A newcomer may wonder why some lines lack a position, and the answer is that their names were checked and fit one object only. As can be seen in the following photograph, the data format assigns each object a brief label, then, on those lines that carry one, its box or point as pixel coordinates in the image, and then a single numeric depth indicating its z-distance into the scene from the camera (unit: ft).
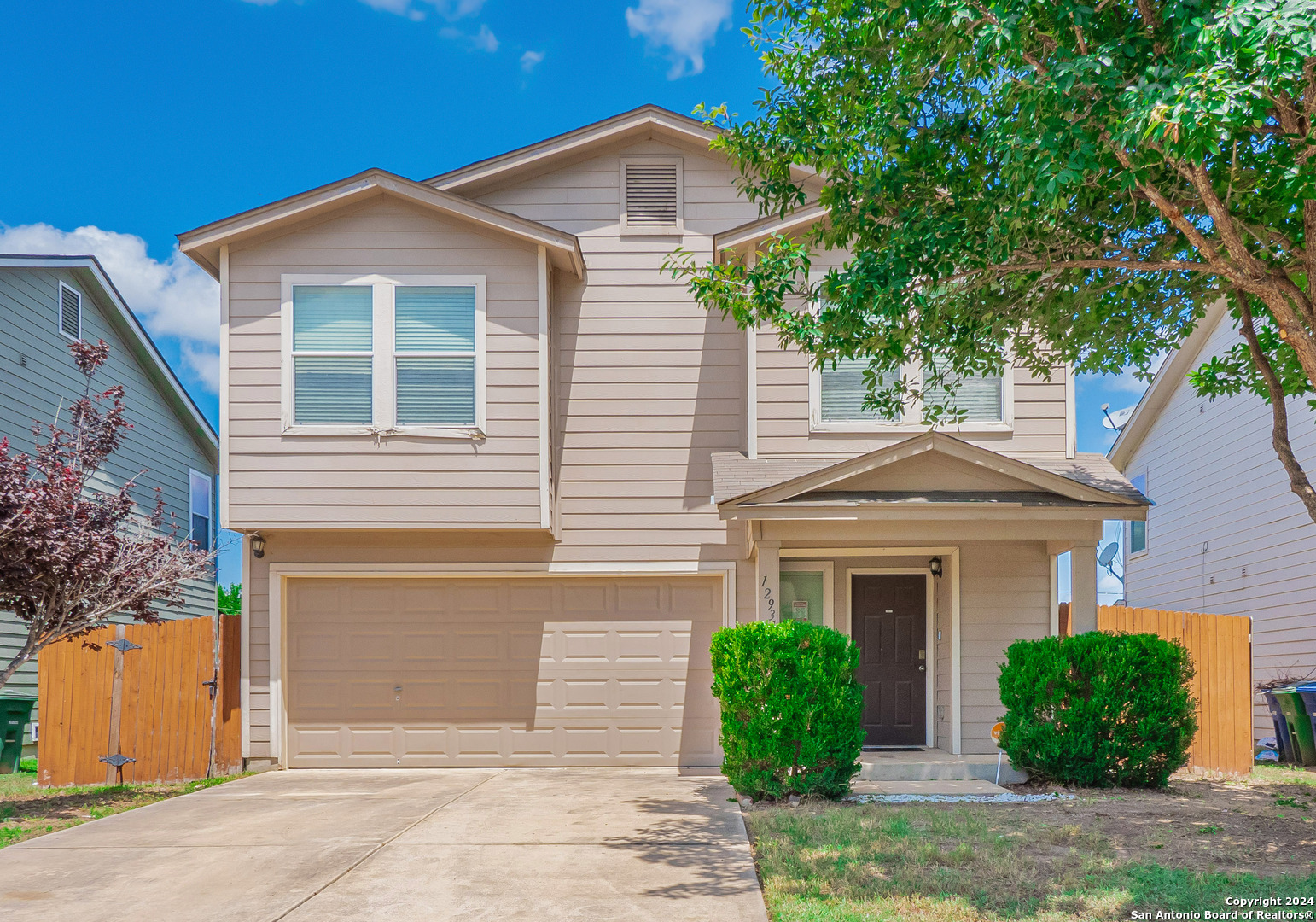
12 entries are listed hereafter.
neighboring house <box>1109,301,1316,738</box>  44.75
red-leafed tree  28.35
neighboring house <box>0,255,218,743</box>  44.73
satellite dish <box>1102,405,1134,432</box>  64.49
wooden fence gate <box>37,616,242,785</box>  35.65
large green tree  18.01
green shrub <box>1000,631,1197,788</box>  28.76
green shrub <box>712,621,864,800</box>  27.20
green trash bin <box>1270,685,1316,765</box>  36.17
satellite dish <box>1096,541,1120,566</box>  67.72
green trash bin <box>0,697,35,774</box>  40.19
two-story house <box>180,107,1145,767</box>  34.35
